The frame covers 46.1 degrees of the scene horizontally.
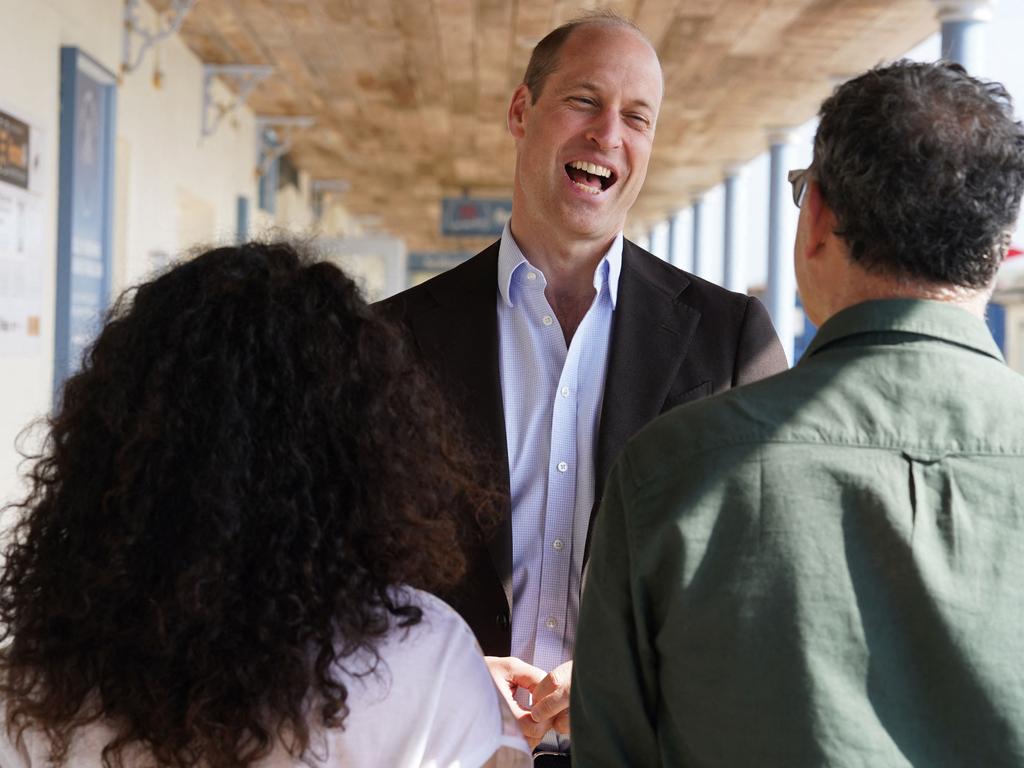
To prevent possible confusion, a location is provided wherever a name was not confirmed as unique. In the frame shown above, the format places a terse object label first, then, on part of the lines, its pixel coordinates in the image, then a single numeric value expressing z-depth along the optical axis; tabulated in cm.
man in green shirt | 112
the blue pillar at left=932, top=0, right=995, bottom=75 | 594
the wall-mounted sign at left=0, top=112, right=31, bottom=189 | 456
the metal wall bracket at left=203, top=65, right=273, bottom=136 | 774
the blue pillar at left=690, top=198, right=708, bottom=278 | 1534
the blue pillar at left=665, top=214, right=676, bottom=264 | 1739
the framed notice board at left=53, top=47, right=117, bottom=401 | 519
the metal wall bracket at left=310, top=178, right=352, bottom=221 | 1356
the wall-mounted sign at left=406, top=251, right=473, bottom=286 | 1730
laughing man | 183
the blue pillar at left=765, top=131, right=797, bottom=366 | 1048
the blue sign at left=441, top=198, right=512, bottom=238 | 1319
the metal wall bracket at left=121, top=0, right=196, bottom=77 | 599
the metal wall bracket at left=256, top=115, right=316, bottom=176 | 948
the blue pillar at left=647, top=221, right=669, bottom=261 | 1908
